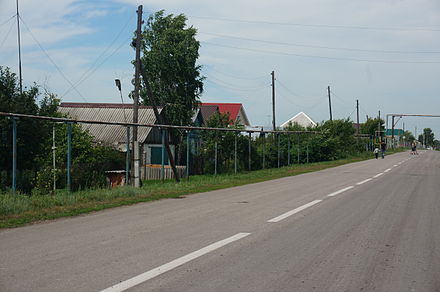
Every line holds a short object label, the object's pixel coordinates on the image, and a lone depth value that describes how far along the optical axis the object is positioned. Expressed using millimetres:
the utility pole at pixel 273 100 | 48409
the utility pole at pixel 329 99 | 68438
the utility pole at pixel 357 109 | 84044
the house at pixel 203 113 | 50125
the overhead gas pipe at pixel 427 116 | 74069
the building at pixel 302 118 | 104438
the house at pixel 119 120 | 35838
